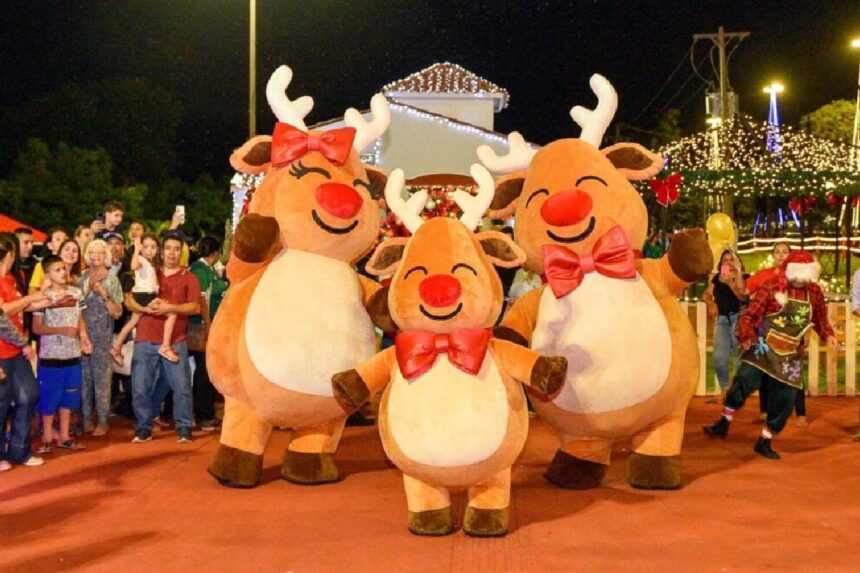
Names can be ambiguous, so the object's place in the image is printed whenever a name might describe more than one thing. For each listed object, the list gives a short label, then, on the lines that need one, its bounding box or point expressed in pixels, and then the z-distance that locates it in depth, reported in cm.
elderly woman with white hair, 858
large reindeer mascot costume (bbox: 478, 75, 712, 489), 618
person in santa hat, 781
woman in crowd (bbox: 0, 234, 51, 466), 720
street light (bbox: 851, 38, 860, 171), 2928
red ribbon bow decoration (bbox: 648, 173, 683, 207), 1322
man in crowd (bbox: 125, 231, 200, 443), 835
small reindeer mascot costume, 534
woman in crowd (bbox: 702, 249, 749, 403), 1024
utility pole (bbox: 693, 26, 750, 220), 2531
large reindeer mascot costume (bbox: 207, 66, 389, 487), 632
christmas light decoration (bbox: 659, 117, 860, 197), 1488
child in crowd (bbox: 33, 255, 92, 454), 788
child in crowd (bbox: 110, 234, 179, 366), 827
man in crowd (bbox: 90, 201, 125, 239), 1027
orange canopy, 1481
